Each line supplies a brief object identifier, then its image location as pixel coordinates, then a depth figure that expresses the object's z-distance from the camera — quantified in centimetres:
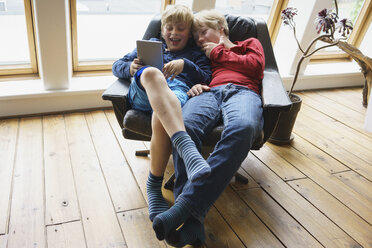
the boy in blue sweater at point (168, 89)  131
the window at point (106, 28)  254
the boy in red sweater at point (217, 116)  127
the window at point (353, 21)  343
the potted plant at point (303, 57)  201
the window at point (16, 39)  226
